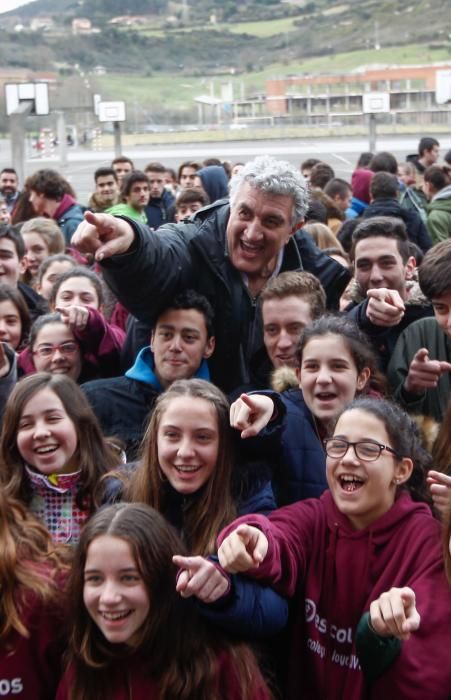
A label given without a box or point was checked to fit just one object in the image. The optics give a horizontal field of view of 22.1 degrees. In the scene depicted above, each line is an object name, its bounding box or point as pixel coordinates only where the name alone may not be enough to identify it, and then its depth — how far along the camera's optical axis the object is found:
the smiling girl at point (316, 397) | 3.34
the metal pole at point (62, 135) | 16.28
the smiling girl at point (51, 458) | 3.45
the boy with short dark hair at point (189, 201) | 7.93
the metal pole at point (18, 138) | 13.54
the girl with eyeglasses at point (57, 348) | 4.21
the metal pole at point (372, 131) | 16.89
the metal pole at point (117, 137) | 16.24
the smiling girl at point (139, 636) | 2.80
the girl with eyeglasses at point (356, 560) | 2.63
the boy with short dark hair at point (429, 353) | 3.63
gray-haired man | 3.82
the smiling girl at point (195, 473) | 3.13
